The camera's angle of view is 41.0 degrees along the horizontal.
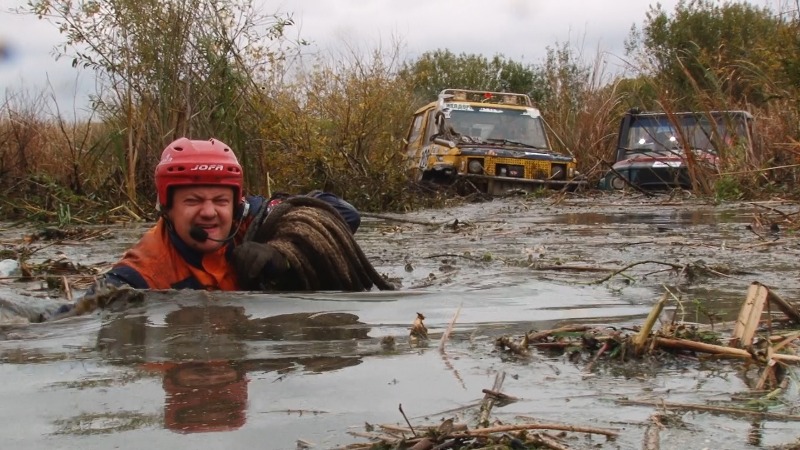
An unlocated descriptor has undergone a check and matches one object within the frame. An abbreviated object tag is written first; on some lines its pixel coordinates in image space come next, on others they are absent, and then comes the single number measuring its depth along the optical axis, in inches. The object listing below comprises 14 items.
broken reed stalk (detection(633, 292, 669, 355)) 113.7
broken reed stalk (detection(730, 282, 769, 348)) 115.7
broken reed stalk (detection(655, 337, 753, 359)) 111.7
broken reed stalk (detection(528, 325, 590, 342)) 124.0
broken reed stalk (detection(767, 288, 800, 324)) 123.8
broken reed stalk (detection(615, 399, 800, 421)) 89.8
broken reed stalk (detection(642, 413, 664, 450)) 81.0
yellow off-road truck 609.6
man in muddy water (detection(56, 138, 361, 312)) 180.5
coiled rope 188.5
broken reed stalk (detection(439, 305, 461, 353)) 126.5
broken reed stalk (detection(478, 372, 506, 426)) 87.5
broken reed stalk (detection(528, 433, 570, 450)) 79.0
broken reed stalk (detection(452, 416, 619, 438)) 79.6
